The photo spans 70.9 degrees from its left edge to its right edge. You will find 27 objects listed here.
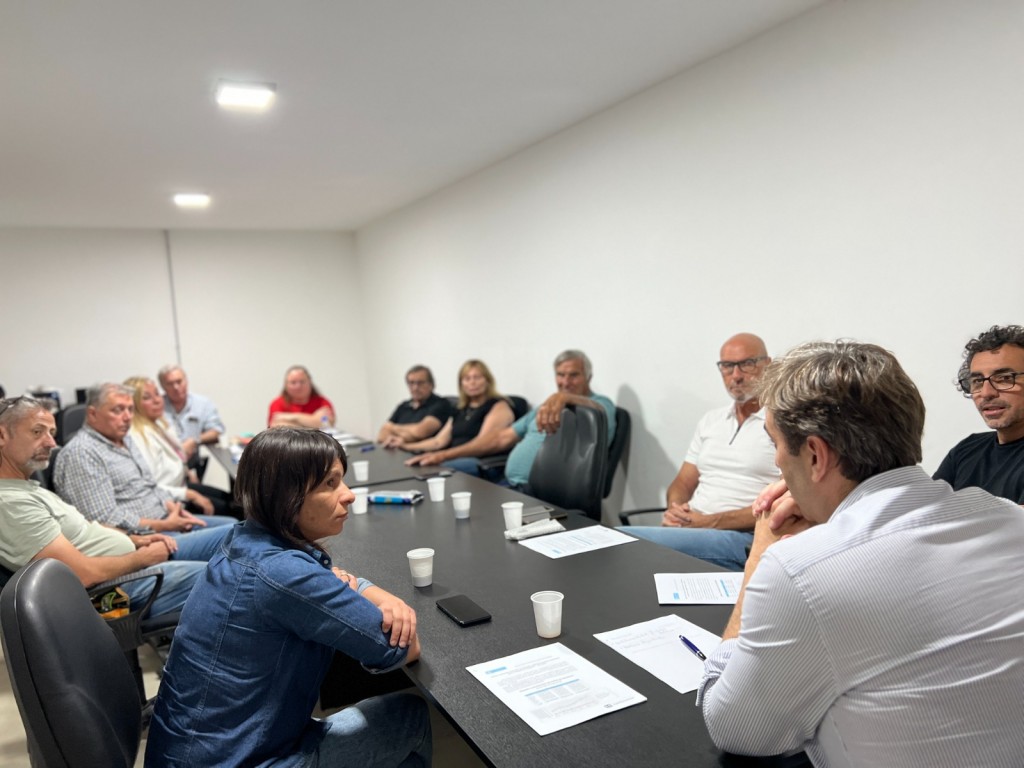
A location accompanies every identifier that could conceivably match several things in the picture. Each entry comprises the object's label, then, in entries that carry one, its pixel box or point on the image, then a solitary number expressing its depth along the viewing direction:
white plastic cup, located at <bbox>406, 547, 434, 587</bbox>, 1.92
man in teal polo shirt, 4.02
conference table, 1.19
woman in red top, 5.76
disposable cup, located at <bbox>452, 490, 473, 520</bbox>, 2.62
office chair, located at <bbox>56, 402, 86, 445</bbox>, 4.75
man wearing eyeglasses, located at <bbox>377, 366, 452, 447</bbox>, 4.94
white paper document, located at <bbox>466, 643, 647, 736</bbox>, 1.28
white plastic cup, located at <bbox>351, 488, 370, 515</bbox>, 2.81
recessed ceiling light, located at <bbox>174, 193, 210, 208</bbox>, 5.62
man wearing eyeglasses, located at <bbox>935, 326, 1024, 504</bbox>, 2.05
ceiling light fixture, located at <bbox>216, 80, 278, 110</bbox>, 3.33
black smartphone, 1.68
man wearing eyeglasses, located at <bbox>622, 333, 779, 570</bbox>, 2.75
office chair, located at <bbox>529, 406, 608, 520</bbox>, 3.15
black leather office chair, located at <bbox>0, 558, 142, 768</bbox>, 1.31
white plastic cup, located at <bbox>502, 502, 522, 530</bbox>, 2.38
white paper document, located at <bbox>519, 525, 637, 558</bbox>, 2.19
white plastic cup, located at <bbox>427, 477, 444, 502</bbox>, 2.93
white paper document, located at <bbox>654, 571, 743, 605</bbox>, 1.74
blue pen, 1.46
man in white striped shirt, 0.98
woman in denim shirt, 1.43
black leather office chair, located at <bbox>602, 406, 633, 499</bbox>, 3.92
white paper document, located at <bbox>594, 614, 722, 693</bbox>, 1.39
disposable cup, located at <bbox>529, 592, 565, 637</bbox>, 1.57
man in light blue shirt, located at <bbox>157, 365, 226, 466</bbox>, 5.26
